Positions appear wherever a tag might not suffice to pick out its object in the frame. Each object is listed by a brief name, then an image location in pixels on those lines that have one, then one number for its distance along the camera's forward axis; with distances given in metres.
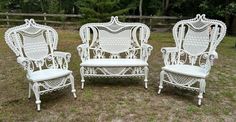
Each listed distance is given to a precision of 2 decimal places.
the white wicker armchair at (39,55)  3.75
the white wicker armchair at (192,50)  3.99
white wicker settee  4.45
